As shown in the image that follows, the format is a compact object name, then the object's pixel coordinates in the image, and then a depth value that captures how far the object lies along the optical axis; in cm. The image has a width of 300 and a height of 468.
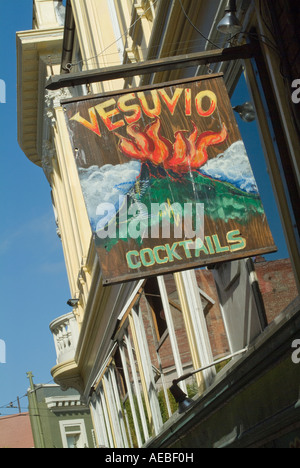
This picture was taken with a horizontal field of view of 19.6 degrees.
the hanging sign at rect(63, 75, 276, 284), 700
